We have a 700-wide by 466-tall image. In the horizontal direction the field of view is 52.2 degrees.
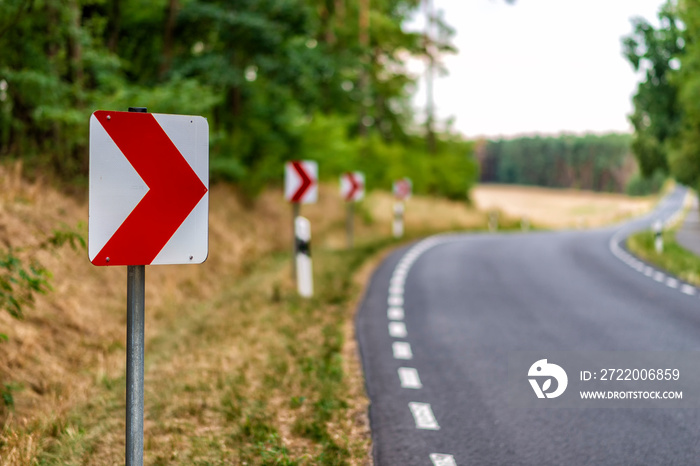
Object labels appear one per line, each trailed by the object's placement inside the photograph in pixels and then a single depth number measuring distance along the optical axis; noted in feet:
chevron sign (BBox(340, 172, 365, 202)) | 57.13
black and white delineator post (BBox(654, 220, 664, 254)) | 60.49
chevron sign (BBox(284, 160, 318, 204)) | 36.55
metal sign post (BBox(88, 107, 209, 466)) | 10.63
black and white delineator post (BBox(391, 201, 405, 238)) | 78.18
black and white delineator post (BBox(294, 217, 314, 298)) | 34.83
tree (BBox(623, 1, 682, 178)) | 84.69
